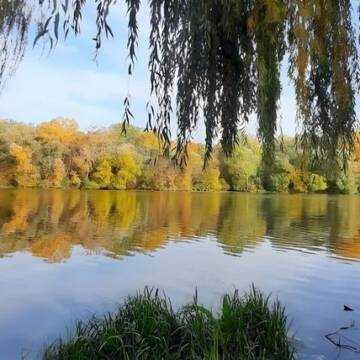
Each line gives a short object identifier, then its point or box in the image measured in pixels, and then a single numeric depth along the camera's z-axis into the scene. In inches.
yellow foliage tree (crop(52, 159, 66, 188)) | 1715.1
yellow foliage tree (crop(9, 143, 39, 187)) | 1631.4
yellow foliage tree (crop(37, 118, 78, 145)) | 1772.9
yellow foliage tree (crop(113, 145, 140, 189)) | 1768.0
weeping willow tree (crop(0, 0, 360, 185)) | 78.4
